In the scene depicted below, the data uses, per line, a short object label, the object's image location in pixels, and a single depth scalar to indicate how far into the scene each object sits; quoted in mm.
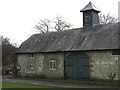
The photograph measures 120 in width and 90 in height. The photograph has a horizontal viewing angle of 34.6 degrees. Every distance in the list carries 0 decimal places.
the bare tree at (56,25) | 47406
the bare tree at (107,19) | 39647
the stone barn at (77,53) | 21375
